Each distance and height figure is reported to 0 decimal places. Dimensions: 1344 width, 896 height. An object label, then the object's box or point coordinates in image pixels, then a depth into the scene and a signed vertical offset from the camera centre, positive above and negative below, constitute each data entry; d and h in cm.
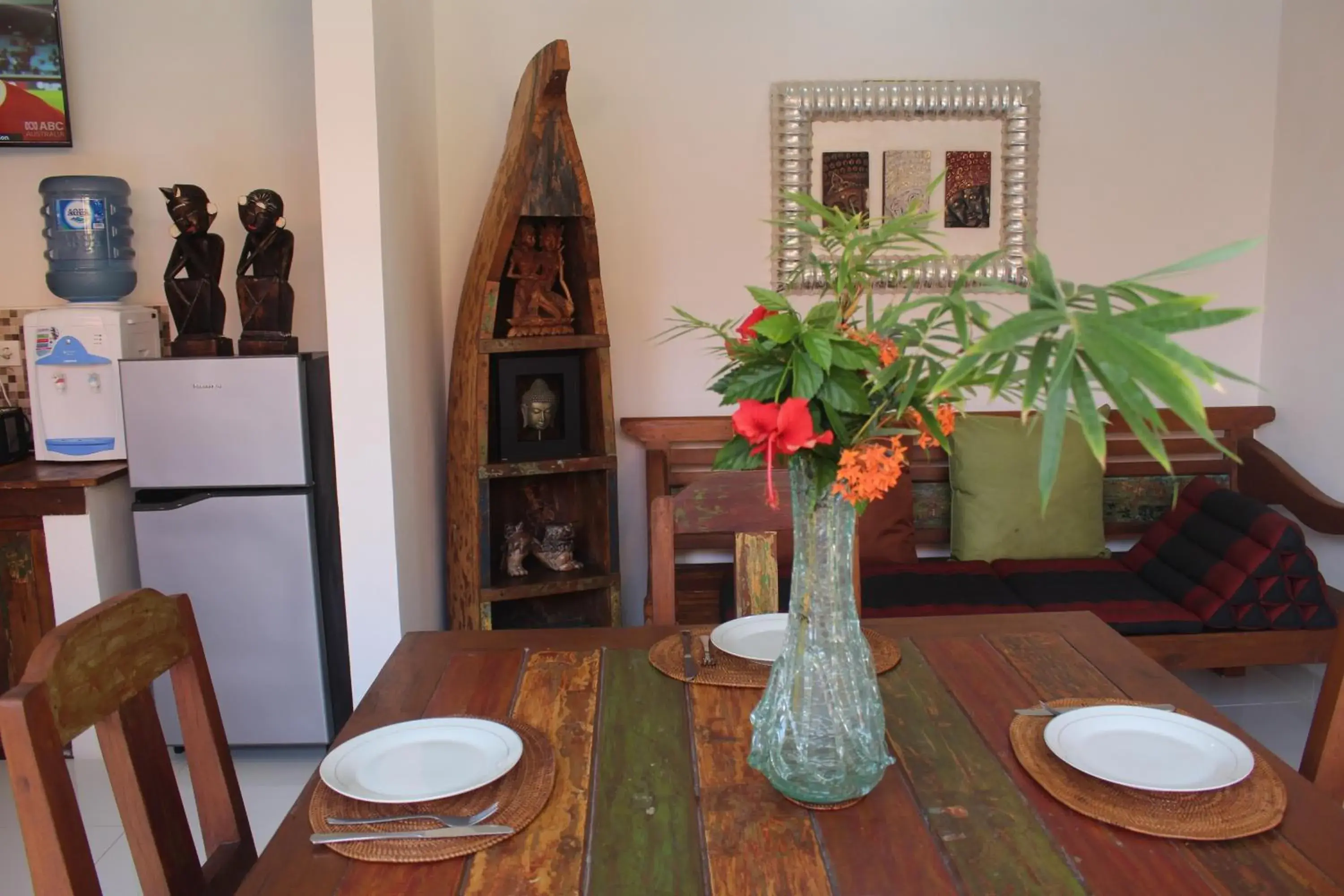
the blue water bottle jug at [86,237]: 319 +21
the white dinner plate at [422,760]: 132 -57
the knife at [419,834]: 123 -58
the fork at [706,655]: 174 -56
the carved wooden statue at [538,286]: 319 +5
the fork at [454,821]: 126 -58
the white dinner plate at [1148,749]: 132 -57
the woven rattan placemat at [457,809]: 121 -59
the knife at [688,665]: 170 -56
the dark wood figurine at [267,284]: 300 +6
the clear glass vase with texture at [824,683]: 130 -46
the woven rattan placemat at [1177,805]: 122 -58
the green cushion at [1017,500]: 339 -62
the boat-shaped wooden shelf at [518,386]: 302 -26
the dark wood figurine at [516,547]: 331 -73
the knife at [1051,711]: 152 -57
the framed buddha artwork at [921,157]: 342 +44
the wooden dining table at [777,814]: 115 -59
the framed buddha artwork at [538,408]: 322 -31
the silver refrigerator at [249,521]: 288 -56
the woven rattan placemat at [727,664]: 167 -57
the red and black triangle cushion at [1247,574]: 289 -75
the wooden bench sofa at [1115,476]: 338 -57
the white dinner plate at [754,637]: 176 -55
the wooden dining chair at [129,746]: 109 -50
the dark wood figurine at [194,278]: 300 +8
